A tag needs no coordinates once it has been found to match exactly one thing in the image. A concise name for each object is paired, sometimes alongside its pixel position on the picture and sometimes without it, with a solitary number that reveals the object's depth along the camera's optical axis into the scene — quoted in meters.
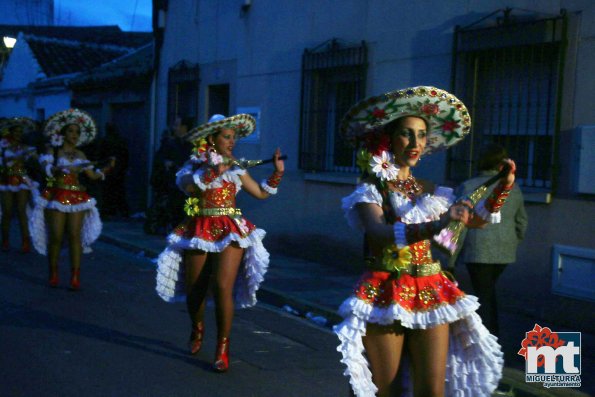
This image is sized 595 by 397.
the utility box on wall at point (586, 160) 7.70
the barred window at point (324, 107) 11.74
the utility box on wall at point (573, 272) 7.77
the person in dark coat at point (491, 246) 6.57
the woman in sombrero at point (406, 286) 3.85
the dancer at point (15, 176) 12.24
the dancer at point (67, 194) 8.94
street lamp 23.64
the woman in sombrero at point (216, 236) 6.17
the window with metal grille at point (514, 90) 8.32
